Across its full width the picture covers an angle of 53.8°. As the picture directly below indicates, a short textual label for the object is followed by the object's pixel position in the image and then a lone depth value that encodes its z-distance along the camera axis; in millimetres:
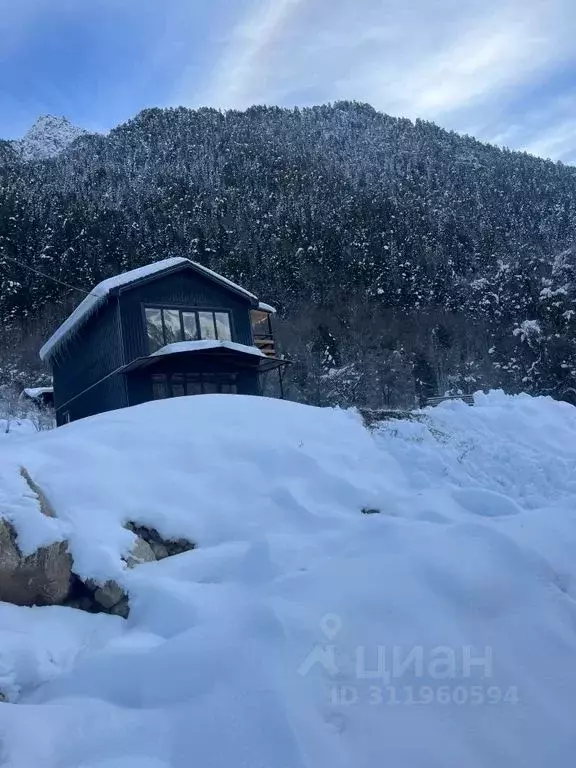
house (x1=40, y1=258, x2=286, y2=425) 19203
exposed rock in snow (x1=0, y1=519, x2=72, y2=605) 5207
